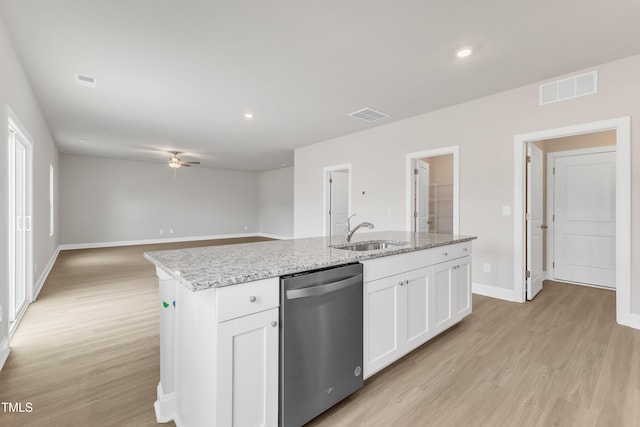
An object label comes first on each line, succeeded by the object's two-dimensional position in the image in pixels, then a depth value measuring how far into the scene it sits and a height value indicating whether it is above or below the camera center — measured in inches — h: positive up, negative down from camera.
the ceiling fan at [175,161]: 283.0 +50.5
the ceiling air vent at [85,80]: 127.2 +59.4
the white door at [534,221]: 143.9 -4.4
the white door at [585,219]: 160.2 -3.6
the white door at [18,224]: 119.2 -5.1
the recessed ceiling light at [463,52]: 105.7 +59.7
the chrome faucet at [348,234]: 96.2 -7.3
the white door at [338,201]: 256.1 +10.5
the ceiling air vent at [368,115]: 174.6 +61.2
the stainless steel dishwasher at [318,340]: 57.0 -27.5
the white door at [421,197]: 188.7 +10.1
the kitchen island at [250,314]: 49.1 -22.3
